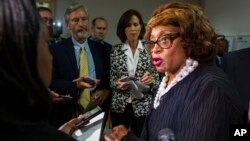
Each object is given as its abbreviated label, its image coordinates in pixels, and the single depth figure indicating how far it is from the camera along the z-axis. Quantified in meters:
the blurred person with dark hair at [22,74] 0.53
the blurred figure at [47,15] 2.50
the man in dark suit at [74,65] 2.21
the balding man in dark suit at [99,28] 4.12
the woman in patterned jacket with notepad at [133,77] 2.43
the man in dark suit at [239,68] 1.57
